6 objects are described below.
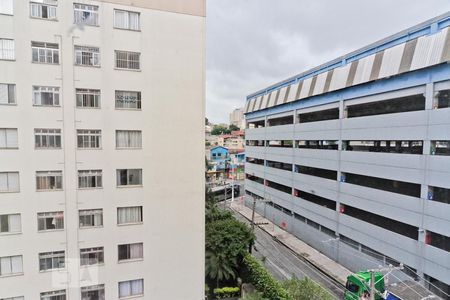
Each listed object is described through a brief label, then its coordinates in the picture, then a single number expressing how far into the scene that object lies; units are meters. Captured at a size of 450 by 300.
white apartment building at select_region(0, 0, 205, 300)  12.23
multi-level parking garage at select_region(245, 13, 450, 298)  14.85
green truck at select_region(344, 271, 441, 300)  14.30
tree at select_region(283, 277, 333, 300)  13.48
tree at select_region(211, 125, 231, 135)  117.28
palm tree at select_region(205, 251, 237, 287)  17.67
